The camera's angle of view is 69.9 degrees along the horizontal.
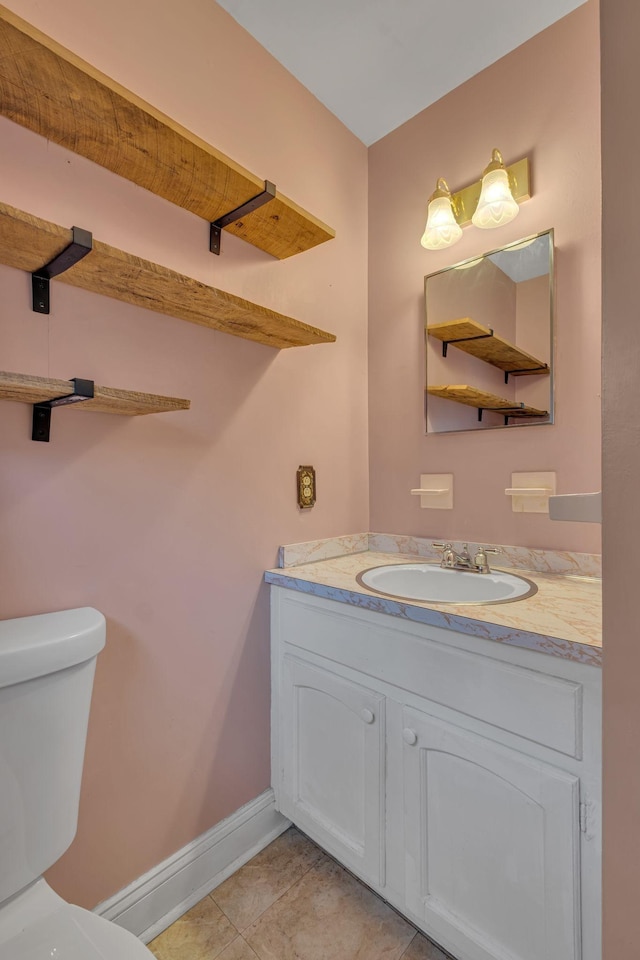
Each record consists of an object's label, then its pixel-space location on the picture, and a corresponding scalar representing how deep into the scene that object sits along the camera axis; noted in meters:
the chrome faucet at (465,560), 1.40
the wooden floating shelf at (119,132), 0.81
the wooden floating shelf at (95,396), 0.79
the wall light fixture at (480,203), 1.38
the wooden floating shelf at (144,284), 0.81
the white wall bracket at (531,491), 1.38
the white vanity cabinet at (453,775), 0.83
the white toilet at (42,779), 0.74
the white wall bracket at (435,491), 1.61
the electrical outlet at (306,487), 1.57
